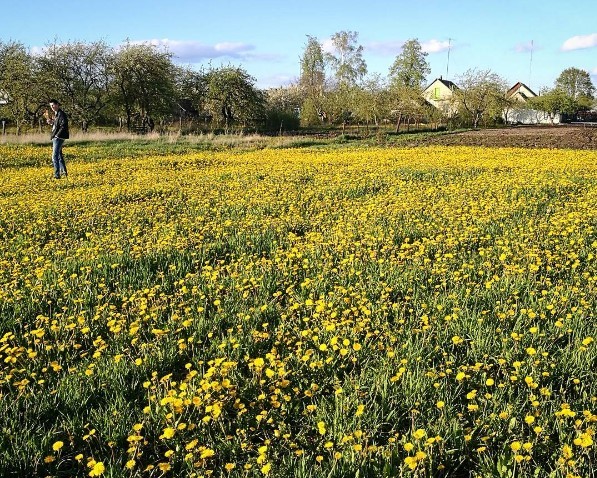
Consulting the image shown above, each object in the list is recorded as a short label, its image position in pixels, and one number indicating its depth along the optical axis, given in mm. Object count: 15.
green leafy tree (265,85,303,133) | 50562
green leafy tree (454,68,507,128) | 65125
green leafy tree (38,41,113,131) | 38656
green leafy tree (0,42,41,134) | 37188
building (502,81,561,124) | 90688
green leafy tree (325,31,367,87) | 77562
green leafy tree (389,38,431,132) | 81250
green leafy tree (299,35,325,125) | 78188
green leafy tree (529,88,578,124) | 88938
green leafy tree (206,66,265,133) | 46156
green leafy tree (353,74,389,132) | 52188
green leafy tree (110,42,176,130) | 40250
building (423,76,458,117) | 63969
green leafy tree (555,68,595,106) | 102812
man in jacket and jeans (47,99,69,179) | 14086
